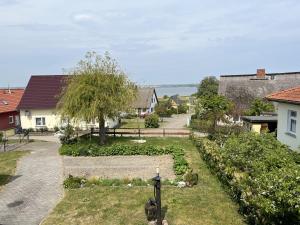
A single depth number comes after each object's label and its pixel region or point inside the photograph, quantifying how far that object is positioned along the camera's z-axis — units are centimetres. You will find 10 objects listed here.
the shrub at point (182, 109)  5348
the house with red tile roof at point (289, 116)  1372
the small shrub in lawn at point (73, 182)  1228
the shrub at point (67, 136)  2078
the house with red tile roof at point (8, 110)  2996
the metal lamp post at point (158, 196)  795
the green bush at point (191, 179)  1199
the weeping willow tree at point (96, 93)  1850
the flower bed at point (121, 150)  1794
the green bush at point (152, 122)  3297
